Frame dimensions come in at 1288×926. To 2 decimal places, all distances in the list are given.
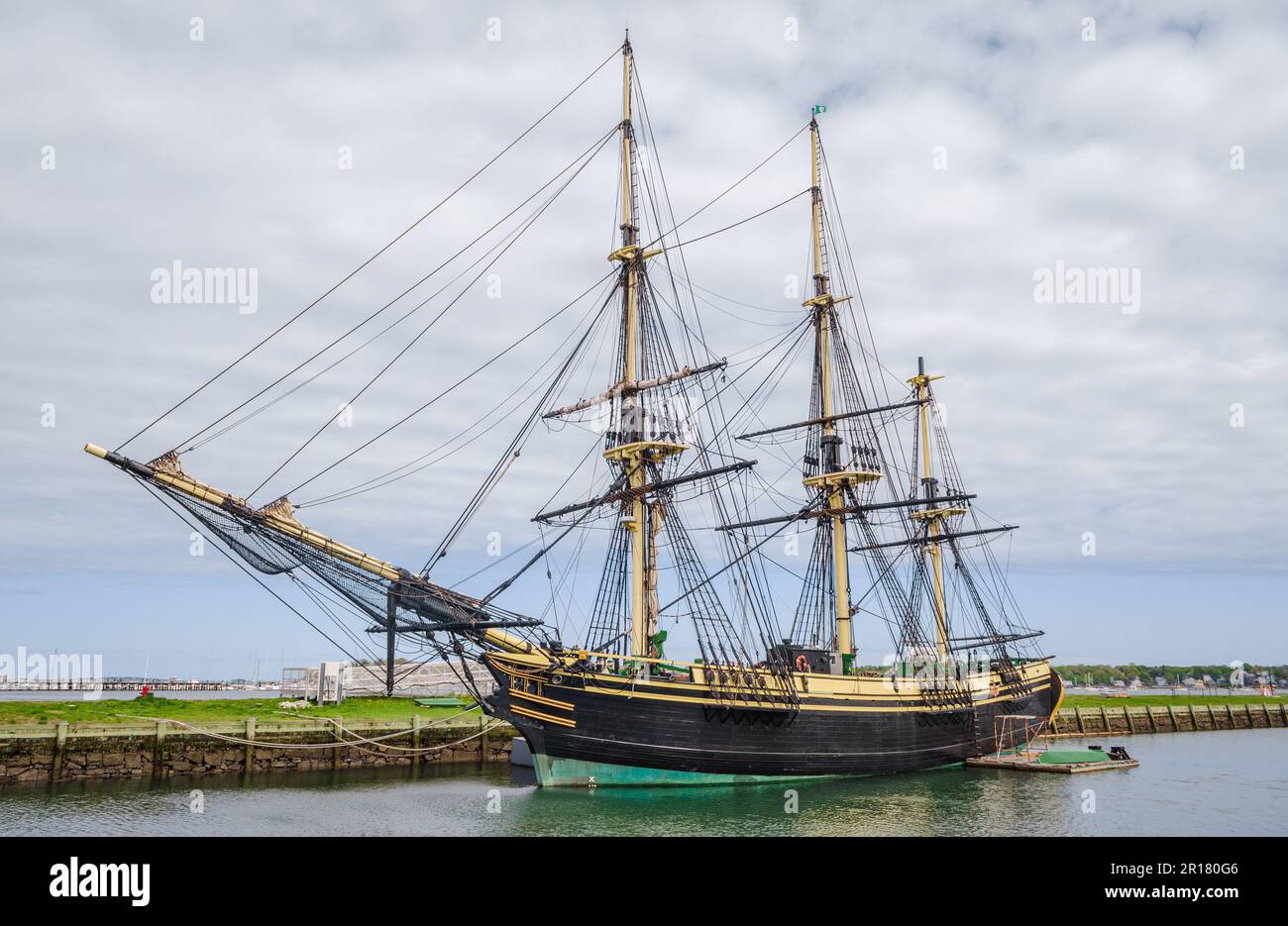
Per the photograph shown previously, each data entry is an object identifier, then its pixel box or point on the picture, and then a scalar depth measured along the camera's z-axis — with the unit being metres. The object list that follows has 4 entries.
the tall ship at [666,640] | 29.25
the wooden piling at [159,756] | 33.06
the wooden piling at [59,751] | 31.23
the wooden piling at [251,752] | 34.47
